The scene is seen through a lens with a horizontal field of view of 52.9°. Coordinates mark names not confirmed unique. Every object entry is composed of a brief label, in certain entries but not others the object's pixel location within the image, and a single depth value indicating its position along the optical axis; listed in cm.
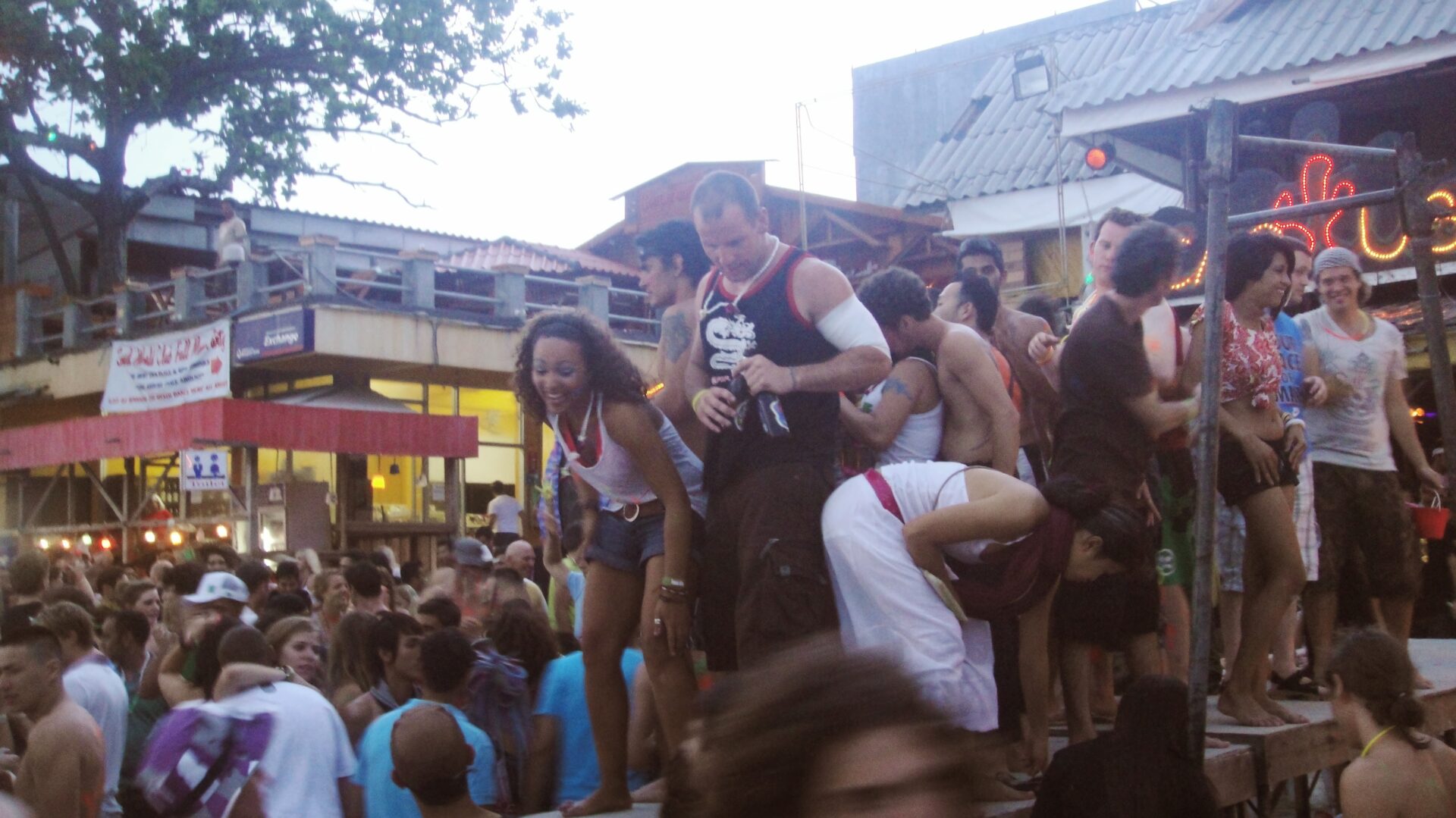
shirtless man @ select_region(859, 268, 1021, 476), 542
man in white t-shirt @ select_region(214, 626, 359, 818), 509
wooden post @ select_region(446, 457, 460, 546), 2386
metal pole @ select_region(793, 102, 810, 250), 2114
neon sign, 1245
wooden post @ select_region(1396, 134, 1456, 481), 598
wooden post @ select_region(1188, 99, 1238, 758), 492
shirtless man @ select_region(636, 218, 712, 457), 543
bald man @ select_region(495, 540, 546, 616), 1060
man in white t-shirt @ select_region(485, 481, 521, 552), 1628
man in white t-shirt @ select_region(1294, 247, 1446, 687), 705
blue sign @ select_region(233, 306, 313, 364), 2175
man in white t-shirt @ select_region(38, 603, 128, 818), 668
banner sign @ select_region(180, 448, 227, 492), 1764
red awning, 1955
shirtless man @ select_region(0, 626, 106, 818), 561
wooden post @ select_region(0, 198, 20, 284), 2977
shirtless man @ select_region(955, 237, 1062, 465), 640
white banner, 2264
